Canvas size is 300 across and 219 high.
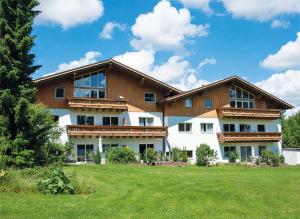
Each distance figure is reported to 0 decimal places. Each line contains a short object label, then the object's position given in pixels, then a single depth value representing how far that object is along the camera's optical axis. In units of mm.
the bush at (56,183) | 11025
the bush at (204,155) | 26387
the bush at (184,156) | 26734
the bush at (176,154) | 26489
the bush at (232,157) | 29319
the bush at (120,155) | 24066
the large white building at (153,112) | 25308
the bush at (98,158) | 24461
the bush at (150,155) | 24921
